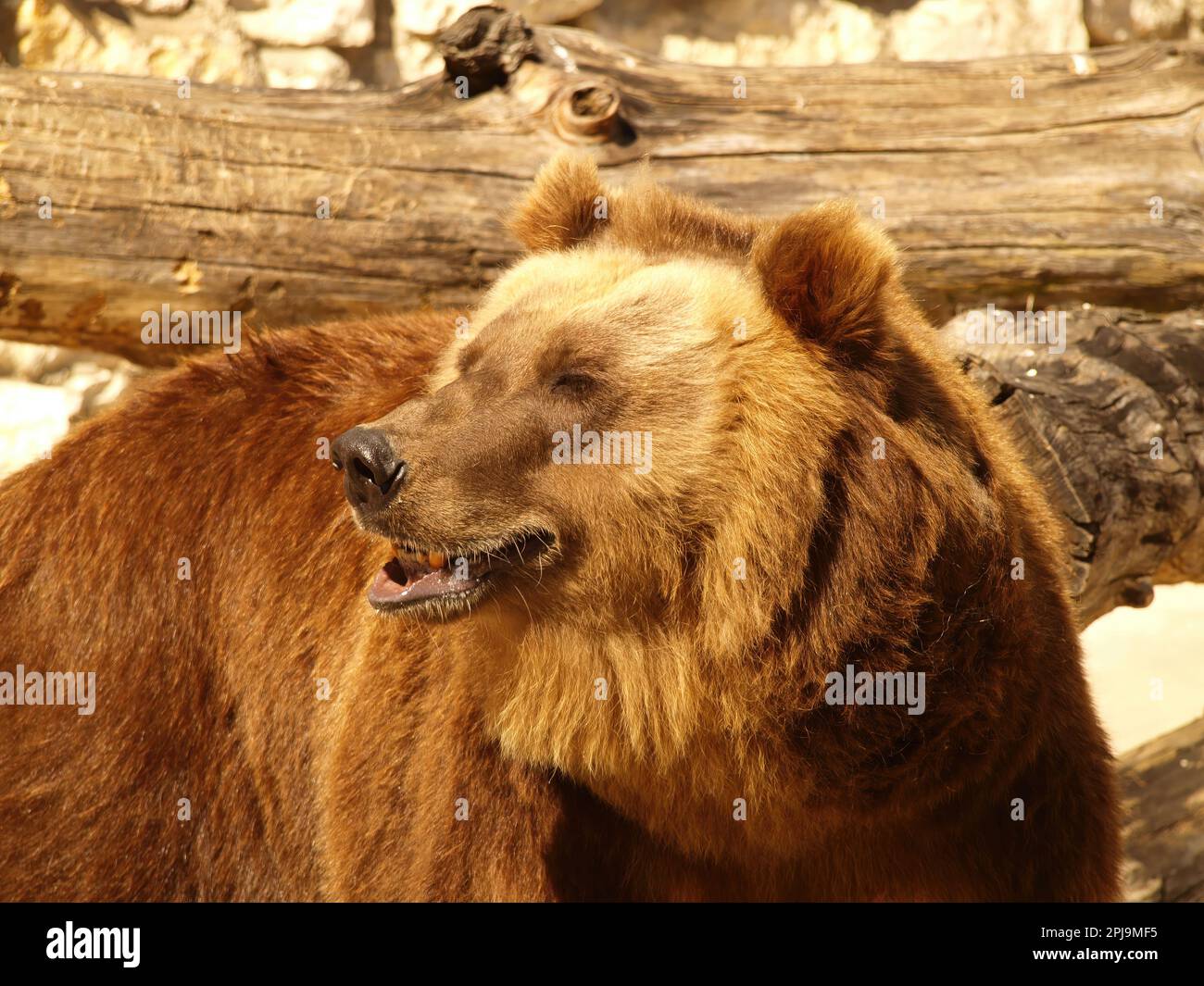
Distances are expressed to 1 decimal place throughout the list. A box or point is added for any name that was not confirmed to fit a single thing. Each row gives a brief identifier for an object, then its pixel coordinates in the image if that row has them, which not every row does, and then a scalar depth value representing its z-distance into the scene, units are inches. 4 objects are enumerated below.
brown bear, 112.4
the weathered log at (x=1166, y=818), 185.0
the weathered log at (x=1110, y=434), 164.9
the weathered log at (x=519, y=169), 187.0
